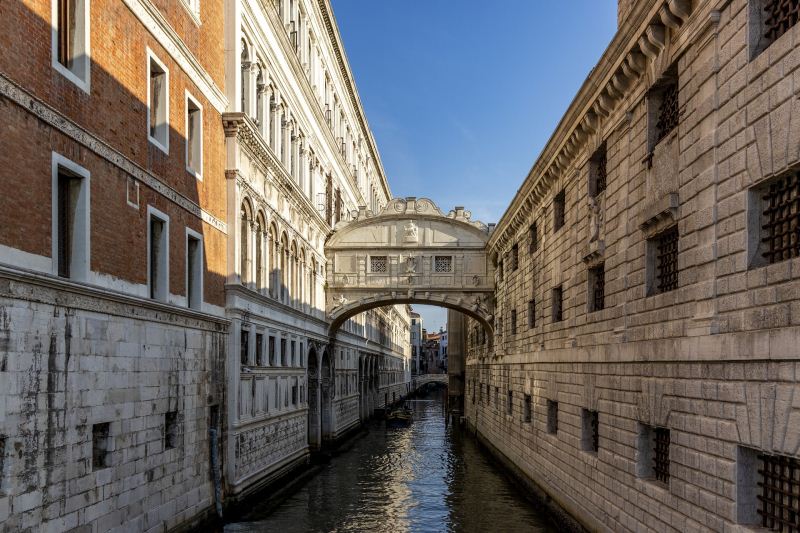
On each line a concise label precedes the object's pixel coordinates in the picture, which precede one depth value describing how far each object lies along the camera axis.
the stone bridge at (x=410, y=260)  33.06
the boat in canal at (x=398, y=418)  47.16
